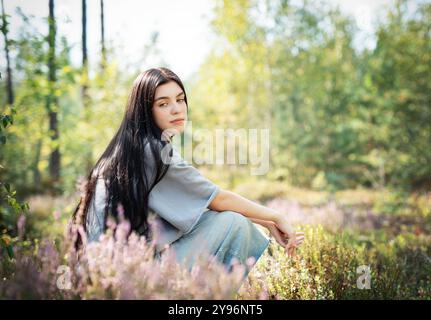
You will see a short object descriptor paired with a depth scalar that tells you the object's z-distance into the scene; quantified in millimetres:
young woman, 2154
